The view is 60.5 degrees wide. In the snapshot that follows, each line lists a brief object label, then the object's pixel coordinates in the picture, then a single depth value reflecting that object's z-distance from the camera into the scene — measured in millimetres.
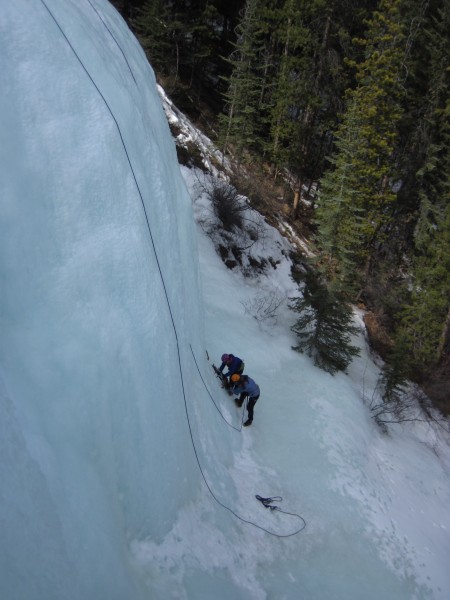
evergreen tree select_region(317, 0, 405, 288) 14945
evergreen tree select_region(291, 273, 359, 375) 10297
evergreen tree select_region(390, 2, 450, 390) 15180
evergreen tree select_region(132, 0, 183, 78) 17234
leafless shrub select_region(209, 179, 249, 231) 13047
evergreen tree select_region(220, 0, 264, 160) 16750
